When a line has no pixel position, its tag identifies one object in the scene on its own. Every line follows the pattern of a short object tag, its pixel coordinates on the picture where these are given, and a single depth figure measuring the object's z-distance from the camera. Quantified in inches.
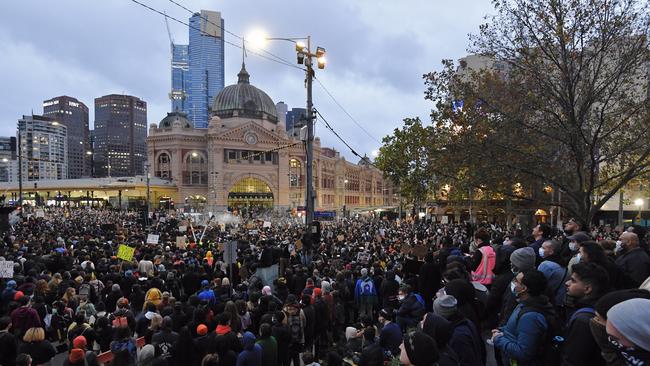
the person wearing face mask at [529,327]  153.3
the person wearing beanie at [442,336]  149.1
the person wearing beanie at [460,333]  160.2
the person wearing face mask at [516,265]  203.2
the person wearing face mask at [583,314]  131.0
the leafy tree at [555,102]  495.8
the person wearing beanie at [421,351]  129.9
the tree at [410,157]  738.5
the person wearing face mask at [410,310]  277.7
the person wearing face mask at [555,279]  213.8
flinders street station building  2974.9
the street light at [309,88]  577.3
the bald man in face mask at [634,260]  228.2
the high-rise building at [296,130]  3754.9
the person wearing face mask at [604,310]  116.4
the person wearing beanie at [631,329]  97.7
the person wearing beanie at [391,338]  248.7
